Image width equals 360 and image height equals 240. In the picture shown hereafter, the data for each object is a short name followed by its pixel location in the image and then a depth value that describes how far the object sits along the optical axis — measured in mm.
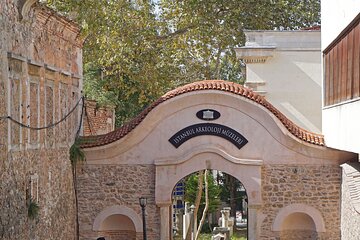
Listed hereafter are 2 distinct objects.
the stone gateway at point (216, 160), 20641
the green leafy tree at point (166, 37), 31281
